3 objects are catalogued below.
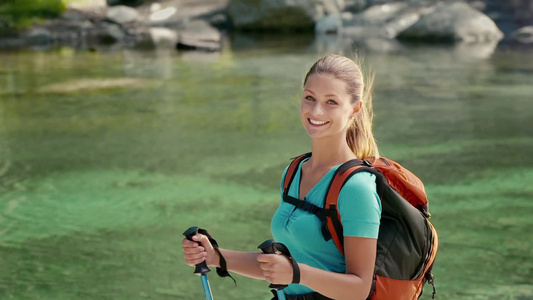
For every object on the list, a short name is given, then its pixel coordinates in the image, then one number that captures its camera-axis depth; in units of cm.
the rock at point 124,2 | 2781
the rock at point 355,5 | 2595
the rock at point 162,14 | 2647
